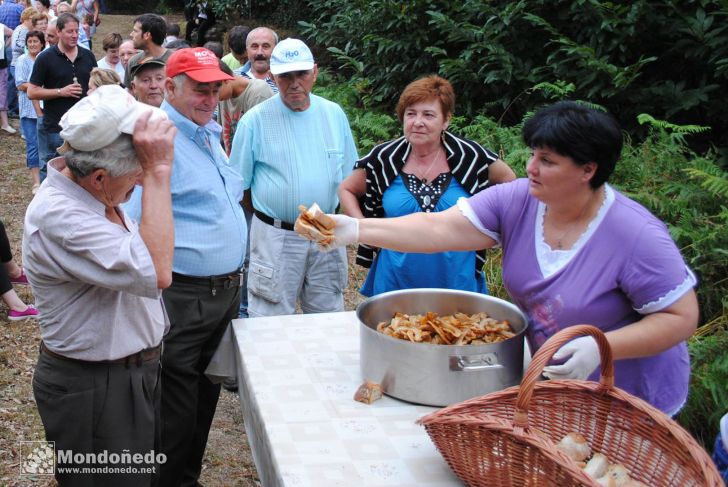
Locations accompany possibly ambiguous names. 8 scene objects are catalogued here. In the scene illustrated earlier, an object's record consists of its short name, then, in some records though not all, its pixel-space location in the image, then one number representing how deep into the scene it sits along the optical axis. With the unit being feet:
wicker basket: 5.76
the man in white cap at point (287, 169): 13.21
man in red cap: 10.25
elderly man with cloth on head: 7.30
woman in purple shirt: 7.24
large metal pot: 7.29
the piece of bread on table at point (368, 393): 7.82
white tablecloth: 6.77
